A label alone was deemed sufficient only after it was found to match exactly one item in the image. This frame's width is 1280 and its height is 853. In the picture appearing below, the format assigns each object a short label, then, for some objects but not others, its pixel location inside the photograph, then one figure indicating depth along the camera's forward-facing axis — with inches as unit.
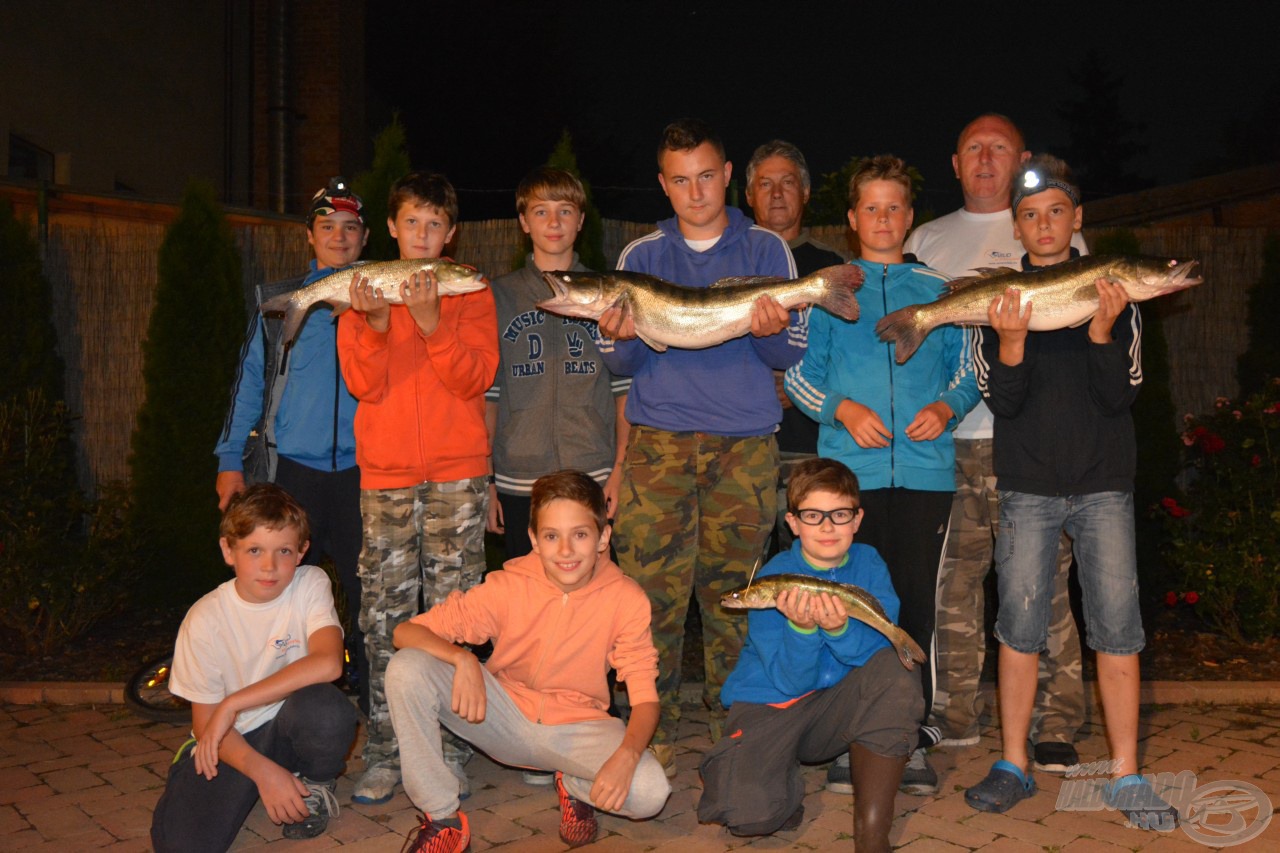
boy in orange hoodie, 188.4
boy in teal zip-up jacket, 192.4
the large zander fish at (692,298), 180.7
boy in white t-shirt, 167.5
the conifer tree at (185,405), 335.9
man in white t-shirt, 207.3
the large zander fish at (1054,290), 169.9
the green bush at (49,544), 289.7
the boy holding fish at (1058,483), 178.7
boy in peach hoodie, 160.4
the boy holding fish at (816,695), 160.9
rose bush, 281.0
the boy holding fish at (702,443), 195.9
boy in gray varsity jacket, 203.3
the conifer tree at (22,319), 340.8
